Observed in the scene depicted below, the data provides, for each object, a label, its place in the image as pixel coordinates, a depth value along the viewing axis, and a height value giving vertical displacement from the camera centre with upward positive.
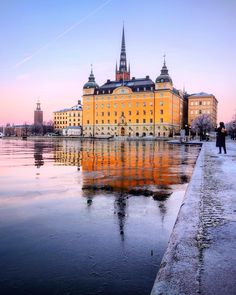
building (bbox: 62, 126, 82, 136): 134.38 +1.86
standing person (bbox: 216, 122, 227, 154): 19.75 -0.04
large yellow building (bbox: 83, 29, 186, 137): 101.88 +10.12
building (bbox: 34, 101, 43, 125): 182.62 +11.70
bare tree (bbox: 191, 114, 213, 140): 88.19 +3.19
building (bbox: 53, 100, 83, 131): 160.00 +9.85
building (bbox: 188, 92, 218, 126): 122.31 +12.44
